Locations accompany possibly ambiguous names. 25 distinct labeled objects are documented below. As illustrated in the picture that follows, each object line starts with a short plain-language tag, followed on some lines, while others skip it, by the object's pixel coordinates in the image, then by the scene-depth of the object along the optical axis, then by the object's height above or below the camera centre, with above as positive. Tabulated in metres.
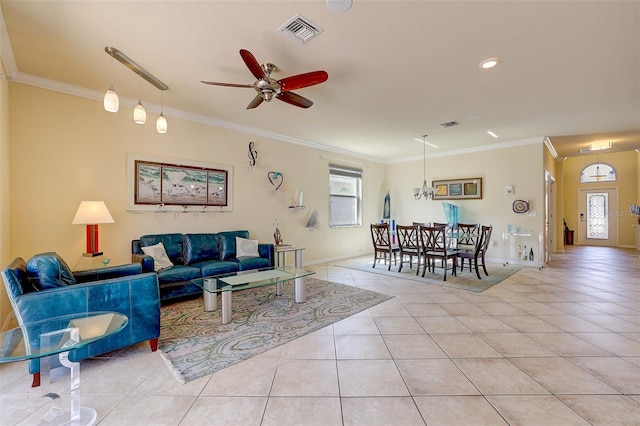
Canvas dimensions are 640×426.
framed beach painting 4.03 +0.50
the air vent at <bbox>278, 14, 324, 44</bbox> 2.29 +1.60
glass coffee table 3.02 -0.77
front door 9.38 -0.05
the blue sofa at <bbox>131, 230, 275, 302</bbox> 3.54 -0.62
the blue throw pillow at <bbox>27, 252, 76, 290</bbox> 2.08 -0.41
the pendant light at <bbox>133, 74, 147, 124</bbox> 2.79 +1.03
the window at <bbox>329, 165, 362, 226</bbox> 6.97 +0.52
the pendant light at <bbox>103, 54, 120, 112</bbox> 2.39 +0.99
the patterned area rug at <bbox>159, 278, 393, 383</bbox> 2.32 -1.15
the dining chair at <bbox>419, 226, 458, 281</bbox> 4.86 -0.56
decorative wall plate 6.14 +0.22
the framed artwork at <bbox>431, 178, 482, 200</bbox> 6.86 +0.69
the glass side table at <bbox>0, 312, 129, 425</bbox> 1.52 -0.72
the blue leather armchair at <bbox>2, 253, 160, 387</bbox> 1.94 -0.62
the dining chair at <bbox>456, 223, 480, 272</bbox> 5.07 -0.49
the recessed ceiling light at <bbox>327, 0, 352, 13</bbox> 2.05 +1.57
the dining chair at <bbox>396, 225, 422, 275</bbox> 5.23 -0.56
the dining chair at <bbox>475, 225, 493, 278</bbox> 5.13 -0.48
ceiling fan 2.50 +1.27
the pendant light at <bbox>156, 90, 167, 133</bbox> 3.14 +1.03
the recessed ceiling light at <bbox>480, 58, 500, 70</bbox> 2.88 +1.60
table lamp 3.25 -0.01
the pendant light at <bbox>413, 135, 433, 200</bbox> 6.48 +1.08
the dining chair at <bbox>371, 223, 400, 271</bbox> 5.57 -0.51
